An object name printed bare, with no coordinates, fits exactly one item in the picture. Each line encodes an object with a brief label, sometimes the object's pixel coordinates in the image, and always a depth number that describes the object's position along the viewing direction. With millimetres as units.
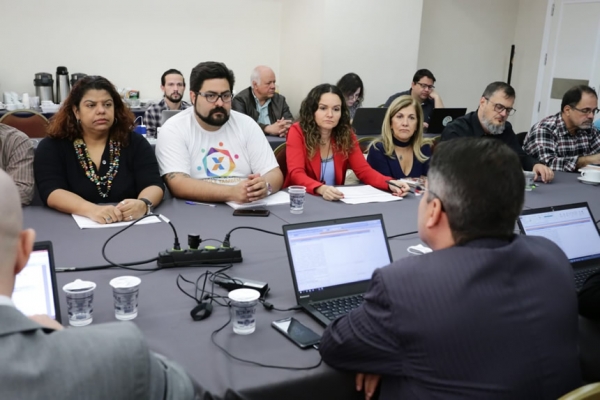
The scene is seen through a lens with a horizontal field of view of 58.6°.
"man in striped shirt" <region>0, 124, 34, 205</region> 2484
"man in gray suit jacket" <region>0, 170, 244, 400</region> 708
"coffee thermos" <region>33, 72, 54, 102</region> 5438
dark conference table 1253
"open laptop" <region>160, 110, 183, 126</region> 3734
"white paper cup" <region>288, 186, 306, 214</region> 2543
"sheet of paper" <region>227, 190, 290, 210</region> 2641
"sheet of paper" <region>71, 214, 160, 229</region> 2225
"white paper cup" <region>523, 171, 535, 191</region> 3234
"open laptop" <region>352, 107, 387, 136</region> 4703
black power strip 1847
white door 6441
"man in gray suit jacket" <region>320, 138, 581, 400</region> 1107
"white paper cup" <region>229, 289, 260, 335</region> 1376
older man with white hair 5488
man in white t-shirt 2857
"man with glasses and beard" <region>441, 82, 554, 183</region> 3639
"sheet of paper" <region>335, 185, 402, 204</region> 2843
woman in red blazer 3170
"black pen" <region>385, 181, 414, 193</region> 2977
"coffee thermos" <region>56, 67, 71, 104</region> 5555
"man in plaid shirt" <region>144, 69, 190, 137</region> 5047
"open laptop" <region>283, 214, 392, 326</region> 1580
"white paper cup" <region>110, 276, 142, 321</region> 1432
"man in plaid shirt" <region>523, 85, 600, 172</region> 3850
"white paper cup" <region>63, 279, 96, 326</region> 1385
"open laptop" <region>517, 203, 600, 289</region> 2027
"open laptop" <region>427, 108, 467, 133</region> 5078
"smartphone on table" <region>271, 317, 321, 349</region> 1373
